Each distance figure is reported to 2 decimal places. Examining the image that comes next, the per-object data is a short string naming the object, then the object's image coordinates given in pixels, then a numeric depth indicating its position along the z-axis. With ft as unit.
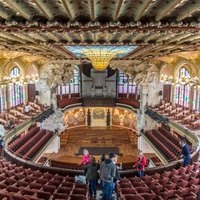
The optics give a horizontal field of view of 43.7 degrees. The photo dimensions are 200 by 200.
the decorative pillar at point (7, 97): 68.55
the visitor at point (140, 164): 31.22
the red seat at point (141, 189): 25.85
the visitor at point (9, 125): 52.94
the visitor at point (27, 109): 66.80
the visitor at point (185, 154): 33.01
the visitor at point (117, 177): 21.77
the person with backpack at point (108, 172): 20.79
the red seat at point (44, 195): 23.34
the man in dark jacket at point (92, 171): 22.86
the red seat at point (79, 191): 24.94
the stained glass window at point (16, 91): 74.19
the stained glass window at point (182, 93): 73.42
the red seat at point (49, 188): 25.42
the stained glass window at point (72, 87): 90.18
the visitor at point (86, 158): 29.41
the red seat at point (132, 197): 23.16
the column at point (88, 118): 94.07
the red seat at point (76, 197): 23.15
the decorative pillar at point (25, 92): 79.66
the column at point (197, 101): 66.72
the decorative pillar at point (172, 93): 80.43
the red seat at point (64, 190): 24.93
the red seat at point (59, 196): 23.15
